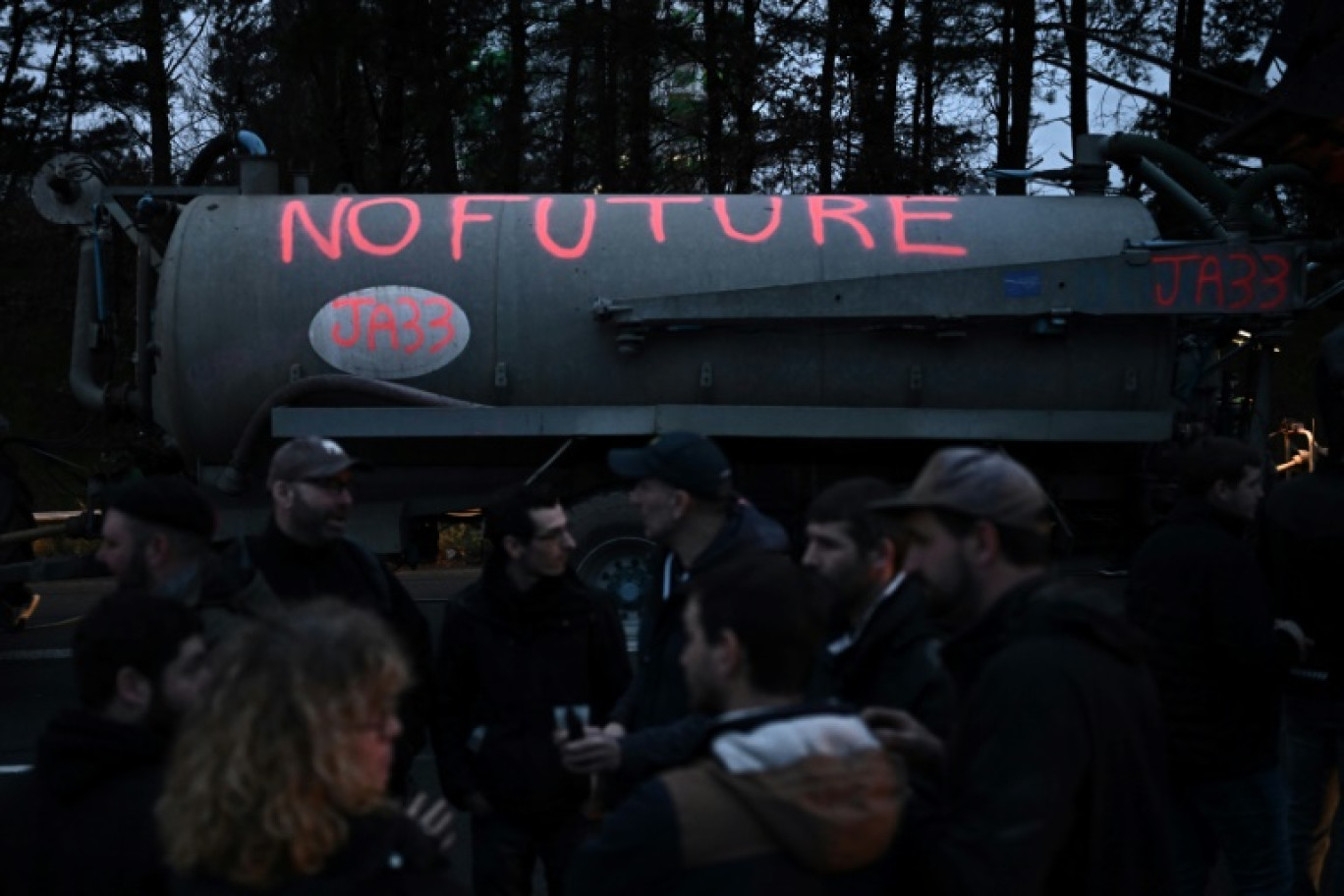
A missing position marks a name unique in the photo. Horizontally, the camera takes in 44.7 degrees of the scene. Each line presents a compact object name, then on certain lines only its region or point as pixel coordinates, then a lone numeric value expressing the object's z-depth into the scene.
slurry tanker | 9.56
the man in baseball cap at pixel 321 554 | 4.77
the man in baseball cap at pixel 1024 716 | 2.73
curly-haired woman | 2.36
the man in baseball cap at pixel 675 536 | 4.29
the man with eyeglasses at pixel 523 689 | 4.55
